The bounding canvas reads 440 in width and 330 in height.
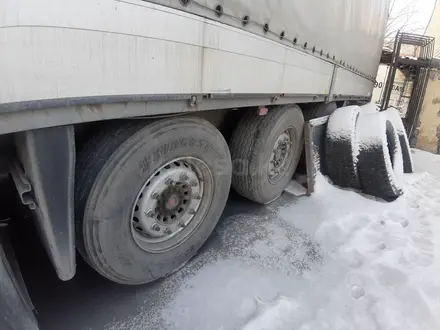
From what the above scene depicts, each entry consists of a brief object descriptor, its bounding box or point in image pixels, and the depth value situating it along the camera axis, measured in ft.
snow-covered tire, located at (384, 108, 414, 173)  14.97
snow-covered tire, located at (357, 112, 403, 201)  10.75
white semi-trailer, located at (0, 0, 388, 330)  3.44
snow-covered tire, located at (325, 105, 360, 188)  11.03
